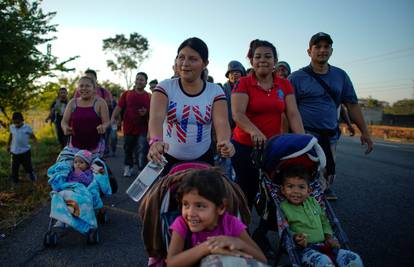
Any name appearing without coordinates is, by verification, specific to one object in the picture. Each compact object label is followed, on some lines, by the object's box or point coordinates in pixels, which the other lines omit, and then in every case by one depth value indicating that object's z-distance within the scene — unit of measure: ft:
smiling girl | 6.41
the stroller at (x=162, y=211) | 7.36
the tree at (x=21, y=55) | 25.41
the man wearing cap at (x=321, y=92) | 13.46
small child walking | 22.22
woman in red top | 11.05
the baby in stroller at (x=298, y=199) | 8.77
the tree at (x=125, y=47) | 161.89
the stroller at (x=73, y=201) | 12.03
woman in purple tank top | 15.25
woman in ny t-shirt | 8.90
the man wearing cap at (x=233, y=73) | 21.18
